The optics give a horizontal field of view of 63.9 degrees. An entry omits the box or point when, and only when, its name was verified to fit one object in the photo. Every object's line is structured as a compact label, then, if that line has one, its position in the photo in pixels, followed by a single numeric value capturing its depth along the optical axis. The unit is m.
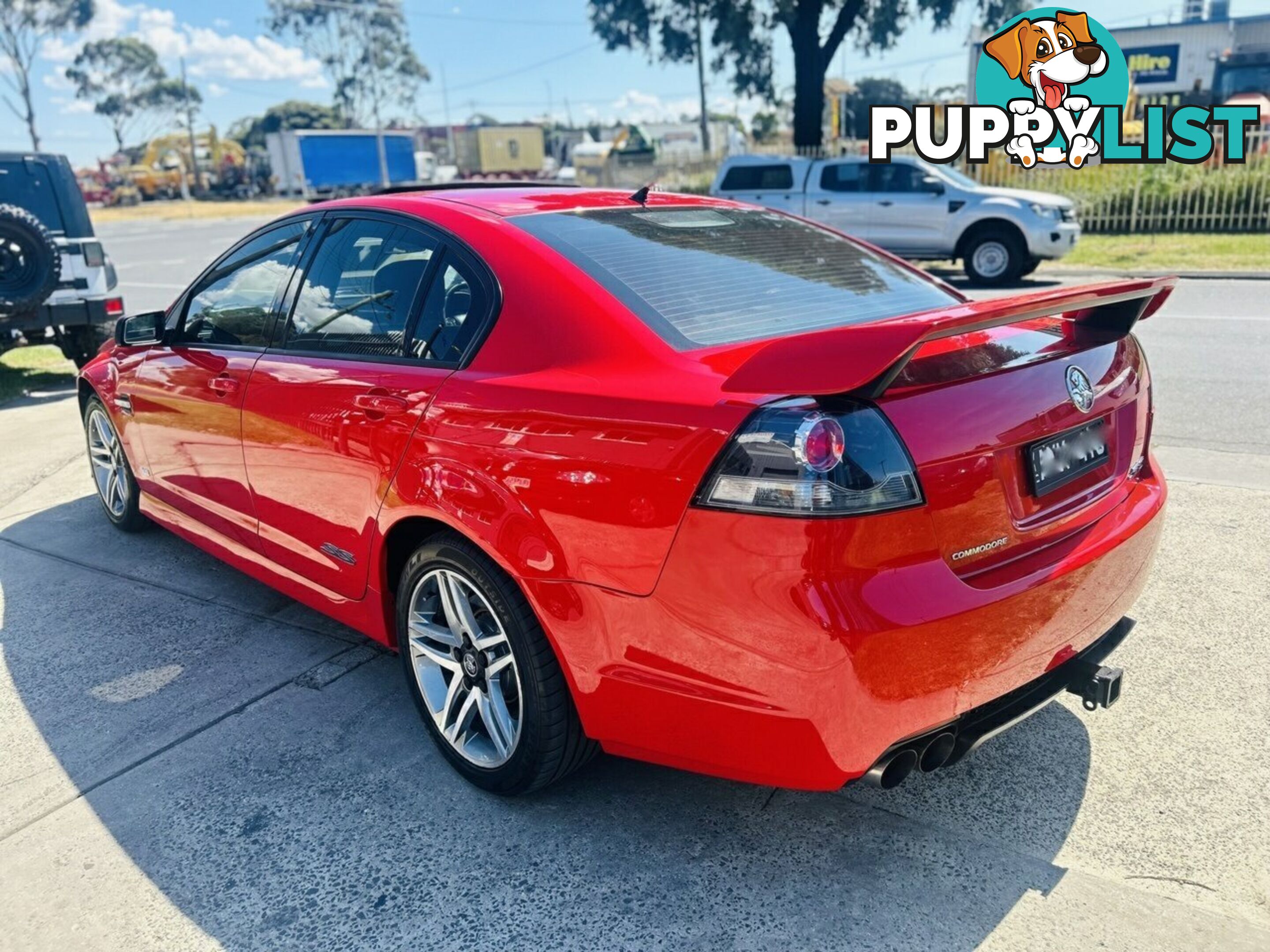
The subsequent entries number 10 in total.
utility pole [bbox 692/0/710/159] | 29.13
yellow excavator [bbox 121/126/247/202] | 60.16
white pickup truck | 13.84
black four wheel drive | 8.16
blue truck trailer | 47.44
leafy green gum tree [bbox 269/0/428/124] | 62.72
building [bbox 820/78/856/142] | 35.78
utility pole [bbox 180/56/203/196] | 62.44
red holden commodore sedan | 2.11
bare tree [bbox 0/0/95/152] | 58.81
